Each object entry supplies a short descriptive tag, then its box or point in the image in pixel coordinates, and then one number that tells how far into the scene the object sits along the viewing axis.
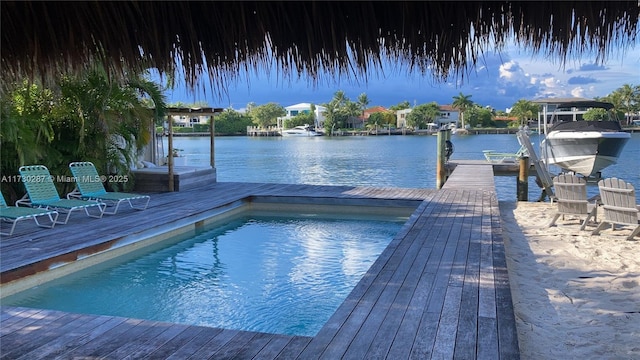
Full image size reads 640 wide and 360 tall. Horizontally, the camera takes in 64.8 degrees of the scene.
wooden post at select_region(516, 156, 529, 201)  12.23
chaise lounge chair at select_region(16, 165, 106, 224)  7.36
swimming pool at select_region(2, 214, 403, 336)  5.23
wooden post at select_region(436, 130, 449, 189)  13.12
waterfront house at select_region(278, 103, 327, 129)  93.09
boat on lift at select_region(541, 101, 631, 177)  12.78
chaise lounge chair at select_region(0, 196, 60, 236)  6.36
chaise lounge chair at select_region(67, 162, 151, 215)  8.32
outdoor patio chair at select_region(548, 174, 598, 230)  7.77
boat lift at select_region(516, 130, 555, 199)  9.77
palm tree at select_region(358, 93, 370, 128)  90.94
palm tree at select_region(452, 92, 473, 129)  87.93
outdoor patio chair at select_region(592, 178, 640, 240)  6.84
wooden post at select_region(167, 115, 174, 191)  10.68
